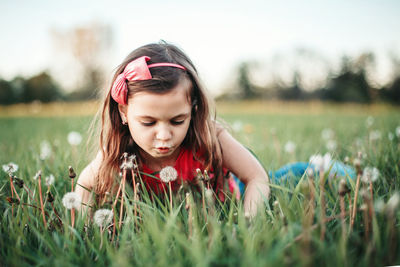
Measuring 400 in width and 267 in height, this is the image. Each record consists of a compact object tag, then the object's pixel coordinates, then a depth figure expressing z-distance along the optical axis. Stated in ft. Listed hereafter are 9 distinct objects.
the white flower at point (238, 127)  12.86
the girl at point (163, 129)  4.35
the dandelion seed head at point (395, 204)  2.15
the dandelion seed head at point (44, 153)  5.93
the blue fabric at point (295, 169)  6.59
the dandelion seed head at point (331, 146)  8.27
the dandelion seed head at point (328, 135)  10.65
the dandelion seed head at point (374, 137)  6.97
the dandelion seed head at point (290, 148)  8.17
